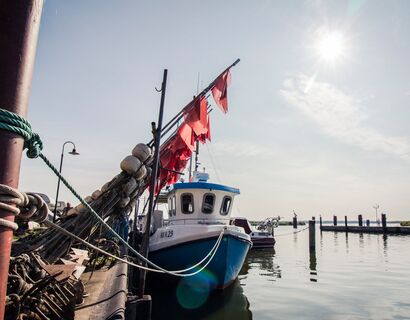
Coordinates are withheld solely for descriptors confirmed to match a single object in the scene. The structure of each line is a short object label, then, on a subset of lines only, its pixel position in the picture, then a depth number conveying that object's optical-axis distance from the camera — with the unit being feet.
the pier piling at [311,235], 89.42
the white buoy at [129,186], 35.37
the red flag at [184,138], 45.34
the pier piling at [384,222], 168.76
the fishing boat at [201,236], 36.50
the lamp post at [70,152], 68.54
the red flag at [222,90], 50.14
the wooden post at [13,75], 4.94
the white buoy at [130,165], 36.14
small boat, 98.17
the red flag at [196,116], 45.29
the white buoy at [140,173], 36.94
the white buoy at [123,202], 35.01
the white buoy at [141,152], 37.47
